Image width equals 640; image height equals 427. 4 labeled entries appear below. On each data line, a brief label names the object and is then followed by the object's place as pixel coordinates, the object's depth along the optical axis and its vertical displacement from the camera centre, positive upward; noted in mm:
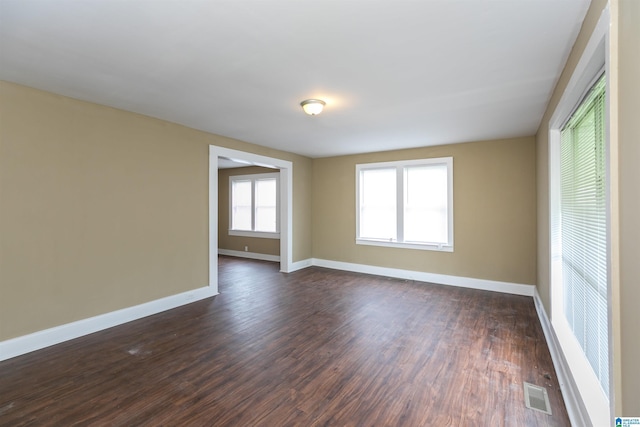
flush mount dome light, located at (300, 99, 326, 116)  3154 +1168
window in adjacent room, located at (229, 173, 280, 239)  7812 +244
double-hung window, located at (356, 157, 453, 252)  5375 +210
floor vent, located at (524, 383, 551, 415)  2068 -1339
